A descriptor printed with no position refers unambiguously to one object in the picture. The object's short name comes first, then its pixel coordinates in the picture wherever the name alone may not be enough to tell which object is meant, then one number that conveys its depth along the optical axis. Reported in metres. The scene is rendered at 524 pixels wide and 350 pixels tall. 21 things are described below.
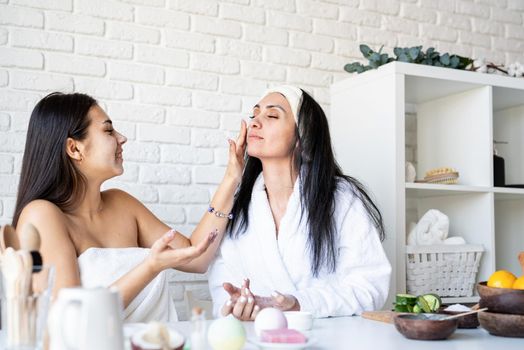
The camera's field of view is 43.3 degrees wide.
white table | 1.46
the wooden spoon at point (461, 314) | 1.54
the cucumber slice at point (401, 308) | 1.87
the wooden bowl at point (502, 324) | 1.53
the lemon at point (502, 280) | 1.58
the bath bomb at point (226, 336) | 1.29
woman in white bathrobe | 2.32
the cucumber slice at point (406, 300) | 1.87
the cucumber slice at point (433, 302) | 1.83
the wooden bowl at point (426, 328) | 1.50
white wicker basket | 2.79
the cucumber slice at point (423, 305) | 1.81
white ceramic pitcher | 0.96
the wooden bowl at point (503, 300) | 1.54
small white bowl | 1.62
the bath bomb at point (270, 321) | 1.48
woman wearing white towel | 1.96
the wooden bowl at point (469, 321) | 1.71
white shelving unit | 2.78
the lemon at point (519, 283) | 1.56
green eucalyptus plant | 2.90
